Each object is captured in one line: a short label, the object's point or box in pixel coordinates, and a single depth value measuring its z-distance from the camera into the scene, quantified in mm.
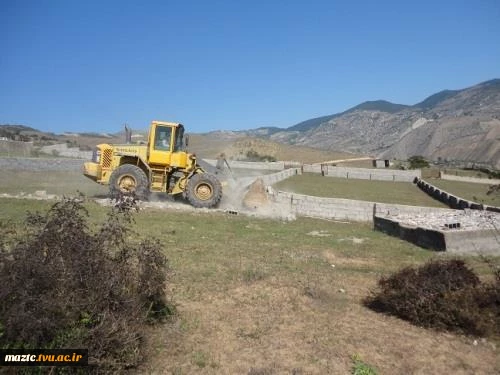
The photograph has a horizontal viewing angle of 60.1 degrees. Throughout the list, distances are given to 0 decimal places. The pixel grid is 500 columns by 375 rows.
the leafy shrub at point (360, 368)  4277
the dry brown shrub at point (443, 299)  5555
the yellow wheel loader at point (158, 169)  13734
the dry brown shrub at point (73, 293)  3518
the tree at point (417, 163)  50125
